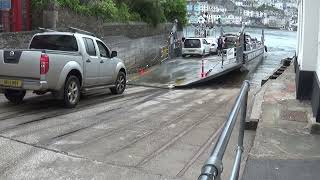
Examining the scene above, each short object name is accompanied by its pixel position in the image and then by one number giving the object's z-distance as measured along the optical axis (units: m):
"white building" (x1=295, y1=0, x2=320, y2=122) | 10.81
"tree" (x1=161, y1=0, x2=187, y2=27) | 42.84
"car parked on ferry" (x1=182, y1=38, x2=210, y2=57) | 41.75
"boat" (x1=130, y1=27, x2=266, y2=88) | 23.25
